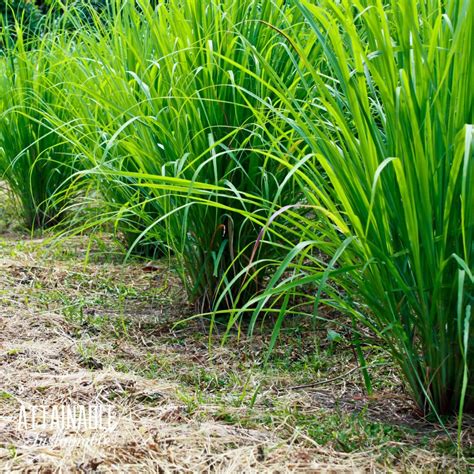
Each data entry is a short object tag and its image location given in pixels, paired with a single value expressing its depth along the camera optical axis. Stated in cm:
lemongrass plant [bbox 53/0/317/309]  238
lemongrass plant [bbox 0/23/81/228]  394
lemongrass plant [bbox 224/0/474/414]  155
